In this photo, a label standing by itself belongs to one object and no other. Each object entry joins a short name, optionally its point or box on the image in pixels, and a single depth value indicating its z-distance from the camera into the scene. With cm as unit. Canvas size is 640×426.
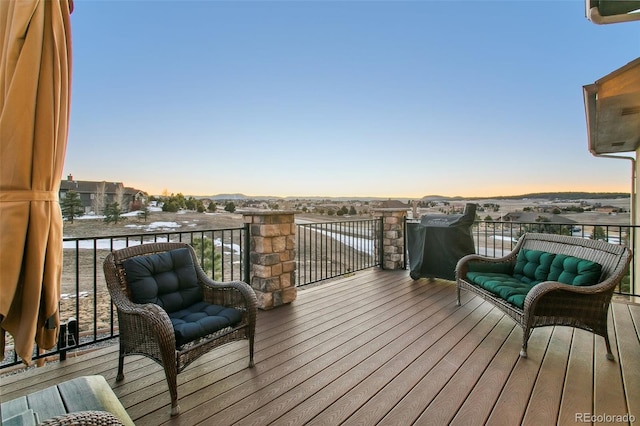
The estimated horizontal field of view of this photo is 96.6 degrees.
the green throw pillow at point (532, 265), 293
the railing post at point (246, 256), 348
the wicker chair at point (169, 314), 169
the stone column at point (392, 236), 524
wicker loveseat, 229
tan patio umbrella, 99
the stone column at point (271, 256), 335
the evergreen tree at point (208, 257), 709
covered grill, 437
